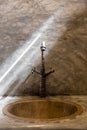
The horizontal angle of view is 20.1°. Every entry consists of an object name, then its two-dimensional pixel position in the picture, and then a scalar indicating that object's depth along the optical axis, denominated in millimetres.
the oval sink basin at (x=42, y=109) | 1606
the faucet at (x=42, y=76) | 1728
